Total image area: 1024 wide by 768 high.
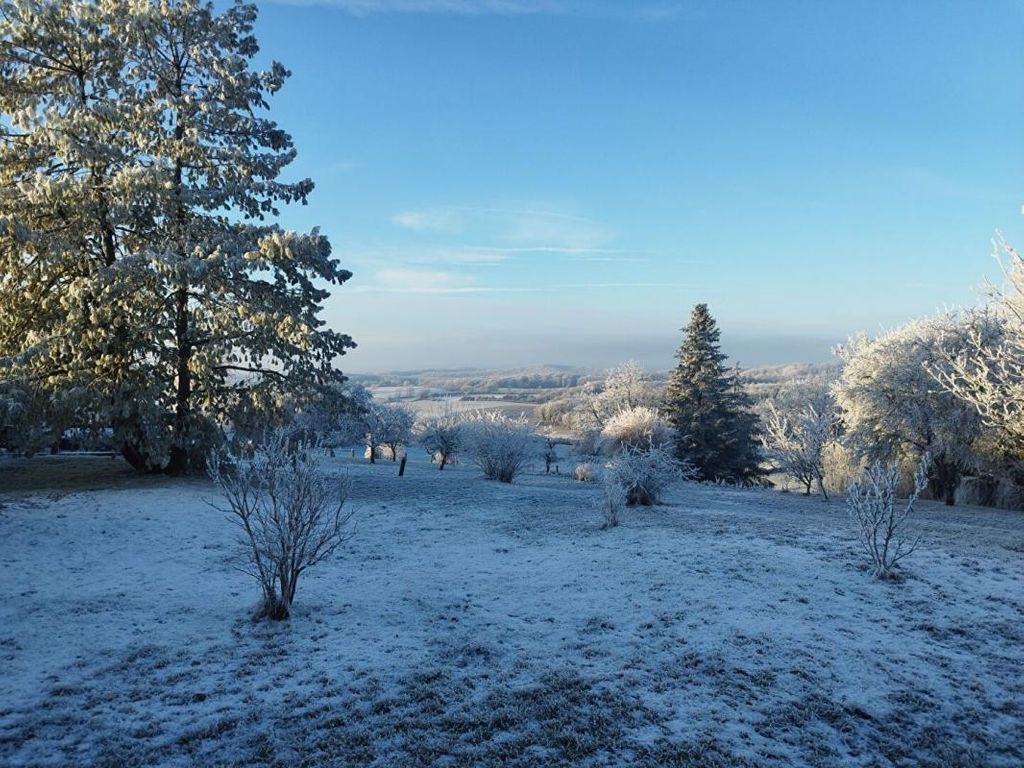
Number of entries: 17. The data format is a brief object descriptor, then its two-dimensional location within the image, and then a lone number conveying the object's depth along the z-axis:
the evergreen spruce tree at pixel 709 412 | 29.19
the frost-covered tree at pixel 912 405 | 17.73
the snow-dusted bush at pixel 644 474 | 14.34
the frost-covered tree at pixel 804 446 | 17.72
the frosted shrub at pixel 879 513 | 8.07
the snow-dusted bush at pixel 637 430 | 25.42
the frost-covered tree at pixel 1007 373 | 8.00
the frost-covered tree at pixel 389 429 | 34.66
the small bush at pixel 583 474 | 25.91
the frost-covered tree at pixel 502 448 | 21.62
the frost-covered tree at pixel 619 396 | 46.78
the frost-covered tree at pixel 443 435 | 27.72
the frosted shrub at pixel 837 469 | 22.50
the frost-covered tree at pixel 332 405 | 16.23
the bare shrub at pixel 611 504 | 11.83
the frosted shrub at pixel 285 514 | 6.39
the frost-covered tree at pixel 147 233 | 13.45
